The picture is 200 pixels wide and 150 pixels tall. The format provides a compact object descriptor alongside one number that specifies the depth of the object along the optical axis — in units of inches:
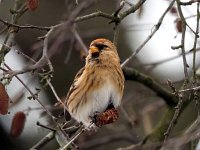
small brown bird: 335.9
